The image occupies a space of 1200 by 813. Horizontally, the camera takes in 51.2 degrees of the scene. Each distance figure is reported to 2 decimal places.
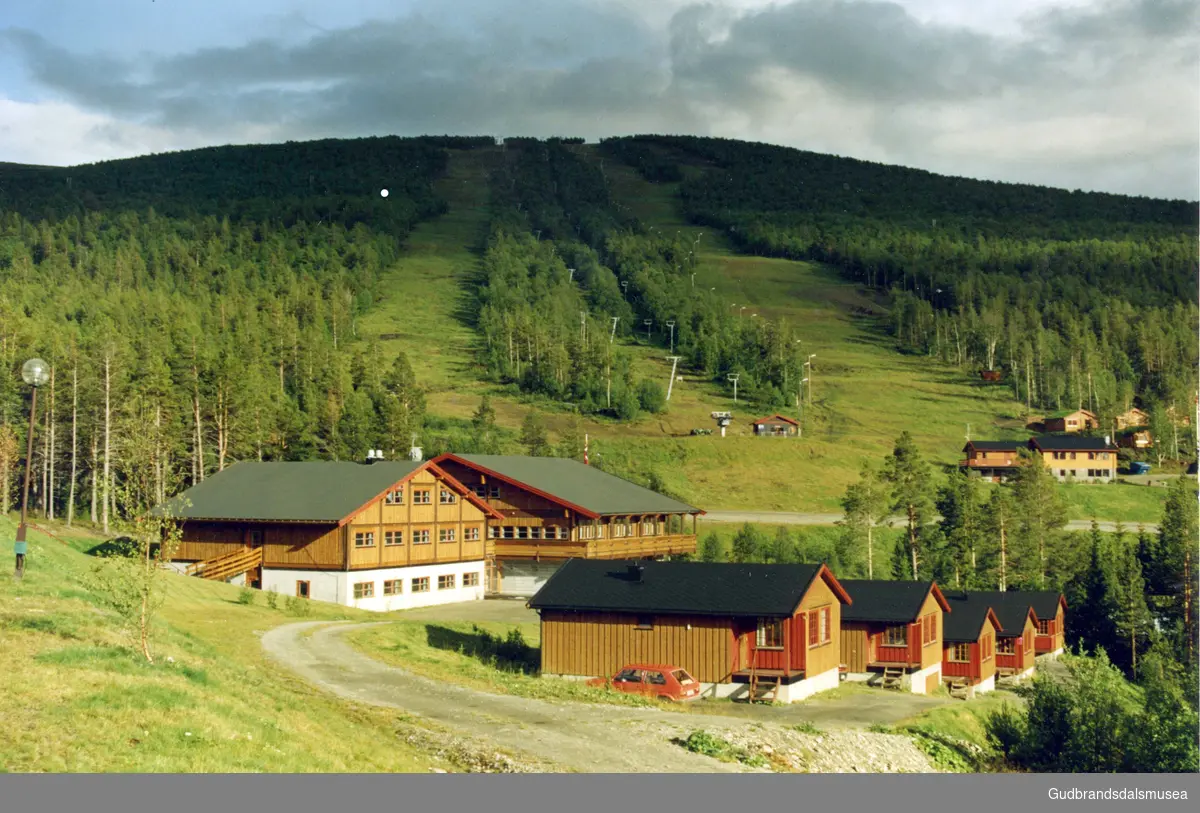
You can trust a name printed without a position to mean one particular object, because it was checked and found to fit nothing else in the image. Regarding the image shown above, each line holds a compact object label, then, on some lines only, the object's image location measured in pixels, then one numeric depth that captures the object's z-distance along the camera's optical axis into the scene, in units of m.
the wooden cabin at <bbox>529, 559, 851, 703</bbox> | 41.97
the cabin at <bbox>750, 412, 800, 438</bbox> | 148.62
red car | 40.53
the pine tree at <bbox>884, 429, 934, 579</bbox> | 75.56
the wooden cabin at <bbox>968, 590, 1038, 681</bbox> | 60.81
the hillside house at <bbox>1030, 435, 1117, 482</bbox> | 137.12
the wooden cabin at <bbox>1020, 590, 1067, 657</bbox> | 65.75
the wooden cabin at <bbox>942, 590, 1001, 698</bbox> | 54.84
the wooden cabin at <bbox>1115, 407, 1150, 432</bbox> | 160.25
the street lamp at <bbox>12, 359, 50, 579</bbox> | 35.19
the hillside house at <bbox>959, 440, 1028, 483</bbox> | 138.75
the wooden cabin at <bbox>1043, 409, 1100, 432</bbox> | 160.00
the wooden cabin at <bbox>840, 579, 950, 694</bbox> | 50.06
